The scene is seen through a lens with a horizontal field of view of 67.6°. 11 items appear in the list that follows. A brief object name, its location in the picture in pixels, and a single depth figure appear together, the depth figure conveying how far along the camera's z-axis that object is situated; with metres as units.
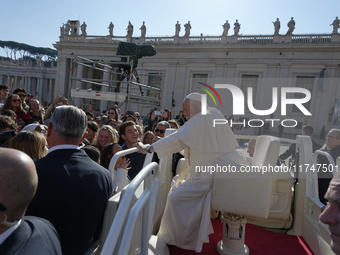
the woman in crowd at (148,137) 4.82
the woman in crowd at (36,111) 5.35
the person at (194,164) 3.01
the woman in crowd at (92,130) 4.48
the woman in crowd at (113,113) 6.62
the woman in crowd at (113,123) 5.90
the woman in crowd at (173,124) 6.00
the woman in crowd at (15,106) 4.95
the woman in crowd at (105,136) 4.00
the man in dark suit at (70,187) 1.57
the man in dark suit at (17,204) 0.94
